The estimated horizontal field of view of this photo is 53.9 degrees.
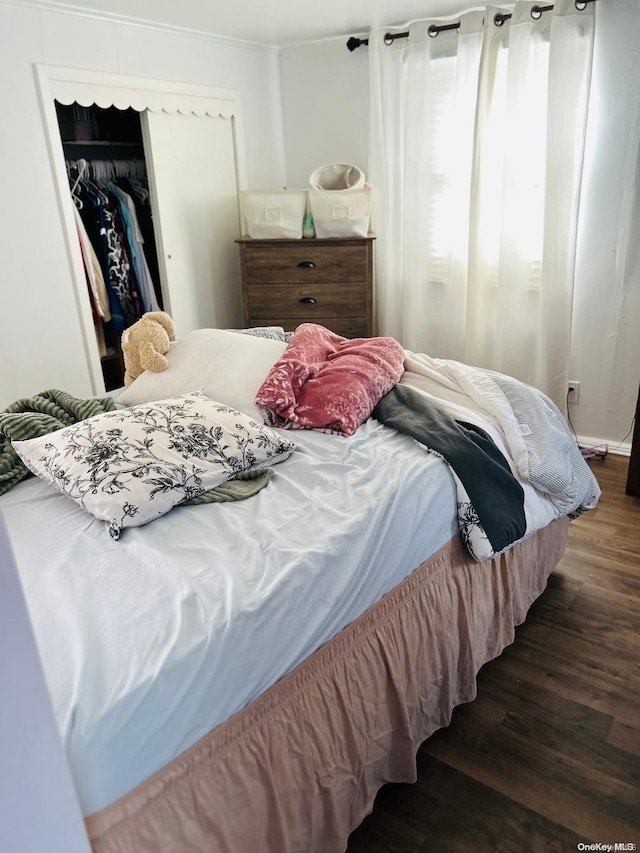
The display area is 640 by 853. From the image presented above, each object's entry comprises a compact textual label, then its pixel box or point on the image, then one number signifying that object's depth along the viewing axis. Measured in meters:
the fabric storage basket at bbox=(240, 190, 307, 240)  3.49
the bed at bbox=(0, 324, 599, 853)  0.98
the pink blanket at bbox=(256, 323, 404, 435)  1.86
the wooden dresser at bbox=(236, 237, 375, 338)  3.51
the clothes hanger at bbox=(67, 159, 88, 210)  3.35
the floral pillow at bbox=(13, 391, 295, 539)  1.38
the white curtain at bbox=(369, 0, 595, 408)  2.94
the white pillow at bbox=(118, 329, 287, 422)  1.98
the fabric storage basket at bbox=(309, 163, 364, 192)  3.65
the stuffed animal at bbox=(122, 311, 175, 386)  2.12
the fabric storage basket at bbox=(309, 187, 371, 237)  3.41
